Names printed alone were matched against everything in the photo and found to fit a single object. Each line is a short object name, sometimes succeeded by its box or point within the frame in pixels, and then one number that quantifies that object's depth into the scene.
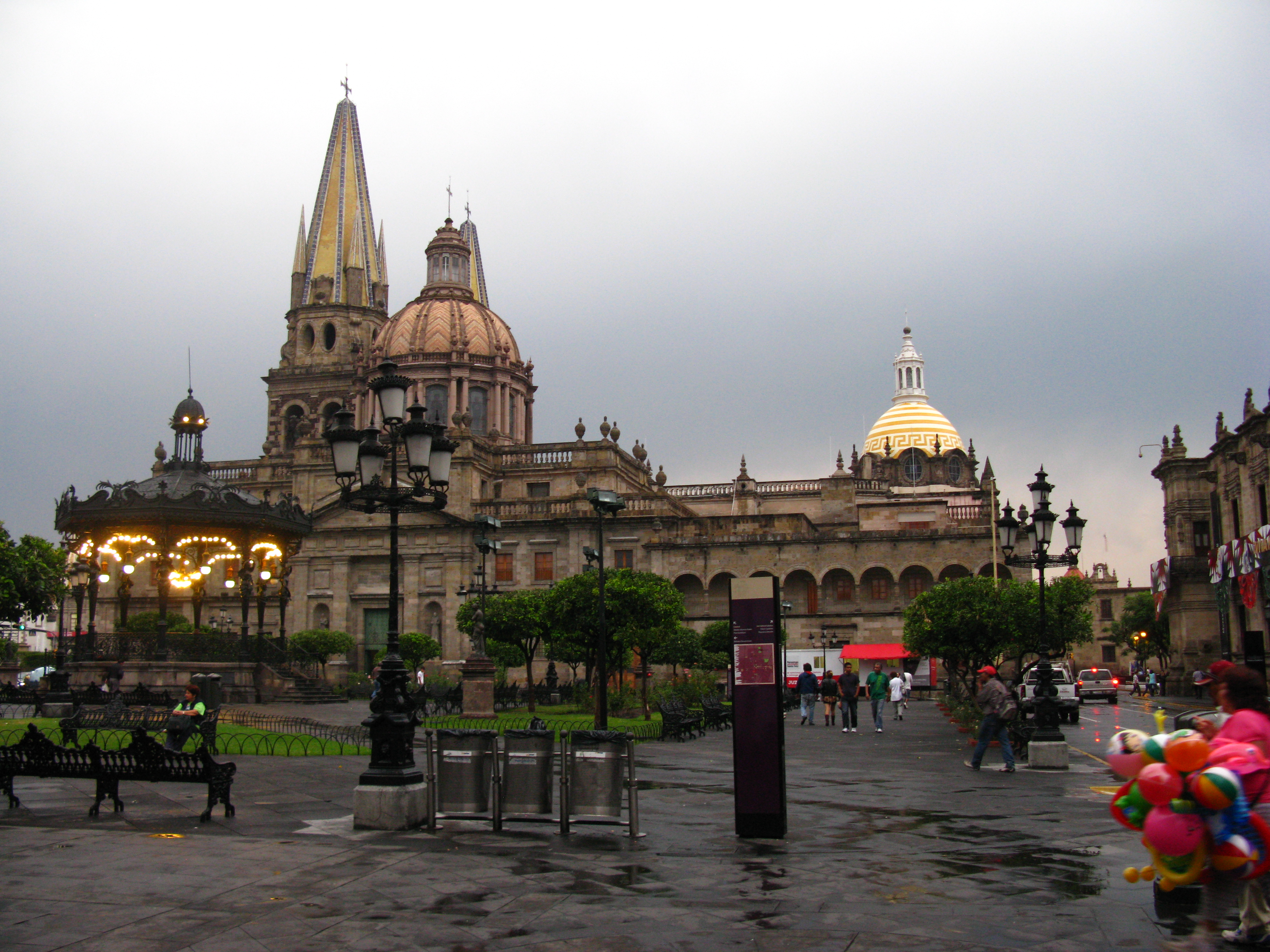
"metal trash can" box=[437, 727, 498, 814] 10.45
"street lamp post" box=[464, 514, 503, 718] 27.11
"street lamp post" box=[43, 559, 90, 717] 24.16
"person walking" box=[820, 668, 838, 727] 28.52
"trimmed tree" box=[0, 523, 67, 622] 40.97
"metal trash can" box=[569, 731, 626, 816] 9.94
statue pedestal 27.25
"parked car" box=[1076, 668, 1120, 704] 45.12
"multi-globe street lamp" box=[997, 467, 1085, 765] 17.03
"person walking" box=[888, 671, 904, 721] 30.86
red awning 47.03
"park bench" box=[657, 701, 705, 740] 22.25
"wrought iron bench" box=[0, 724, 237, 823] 10.75
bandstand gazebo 27.67
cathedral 48.22
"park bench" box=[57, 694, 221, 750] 19.47
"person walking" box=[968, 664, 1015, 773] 16.02
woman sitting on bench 14.27
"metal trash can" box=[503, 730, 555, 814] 10.22
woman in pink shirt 5.72
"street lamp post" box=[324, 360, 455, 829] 10.43
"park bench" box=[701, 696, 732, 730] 25.28
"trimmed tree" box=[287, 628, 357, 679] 43.53
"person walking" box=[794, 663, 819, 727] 27.52
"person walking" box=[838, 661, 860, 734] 24.42
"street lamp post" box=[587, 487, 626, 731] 18.07
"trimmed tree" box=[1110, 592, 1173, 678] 66.56
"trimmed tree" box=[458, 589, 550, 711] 34.16
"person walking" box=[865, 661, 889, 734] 24.56
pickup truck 29.89
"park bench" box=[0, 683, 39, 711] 26.67
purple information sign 9.77
